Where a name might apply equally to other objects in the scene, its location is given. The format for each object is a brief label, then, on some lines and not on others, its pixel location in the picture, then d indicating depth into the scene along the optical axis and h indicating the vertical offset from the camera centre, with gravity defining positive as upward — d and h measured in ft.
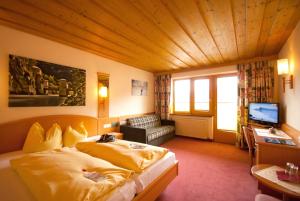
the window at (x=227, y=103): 14.70 -0.25
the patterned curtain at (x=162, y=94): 17.89 +0.82
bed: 5.02 -2.63
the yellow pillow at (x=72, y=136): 8.68 -2.14
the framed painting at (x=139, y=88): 15.40 +1.43
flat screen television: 9.91 -0.86
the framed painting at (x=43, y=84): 7.50 +1.01
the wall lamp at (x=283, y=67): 8.69 +2.02
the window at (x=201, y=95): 16.37 +0.65
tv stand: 6.20 -2.32
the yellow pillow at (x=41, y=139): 7.29 -1.98
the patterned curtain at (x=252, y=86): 12.19 +1.27
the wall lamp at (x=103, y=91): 11.78 +0.79
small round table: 4.07 -2.55
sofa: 12.41 -2.77
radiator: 15.75 -2.83
